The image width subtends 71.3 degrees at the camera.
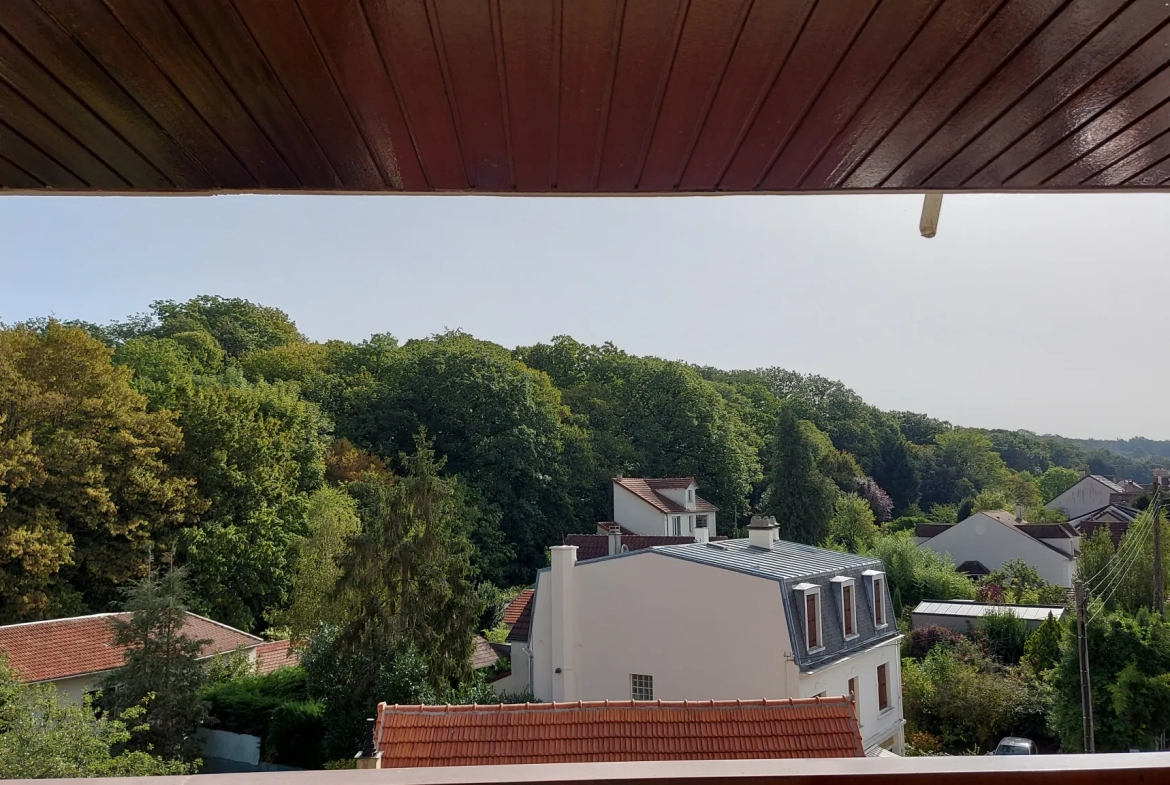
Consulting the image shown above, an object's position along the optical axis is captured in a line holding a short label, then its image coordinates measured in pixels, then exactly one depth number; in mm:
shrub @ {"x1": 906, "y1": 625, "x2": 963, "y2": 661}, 18078
